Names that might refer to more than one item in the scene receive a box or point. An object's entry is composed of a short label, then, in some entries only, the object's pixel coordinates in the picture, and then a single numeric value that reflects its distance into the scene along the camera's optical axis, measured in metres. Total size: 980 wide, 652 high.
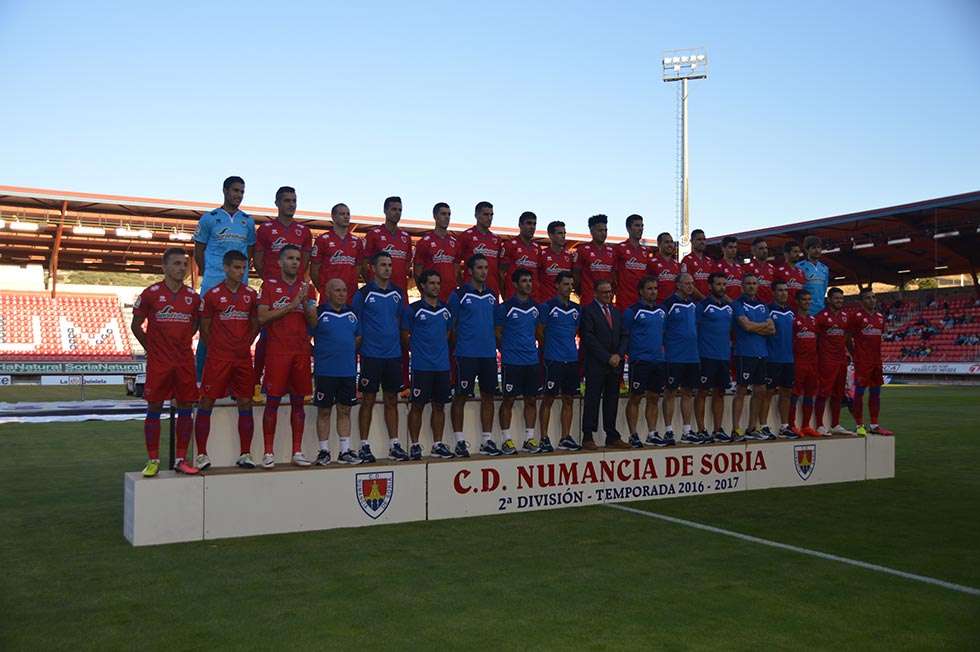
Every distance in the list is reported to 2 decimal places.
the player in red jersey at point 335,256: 9.02
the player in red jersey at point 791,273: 10.71
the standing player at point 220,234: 8.23
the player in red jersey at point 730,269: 10.56
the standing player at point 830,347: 10.54
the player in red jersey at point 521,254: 9.82
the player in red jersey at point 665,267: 10.32
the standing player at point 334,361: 7.55
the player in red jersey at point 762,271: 10.59
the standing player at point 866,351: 11.06
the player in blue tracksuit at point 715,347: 9.76
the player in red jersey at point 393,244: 9.16
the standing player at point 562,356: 8.91
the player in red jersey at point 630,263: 10.17
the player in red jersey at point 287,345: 7.36
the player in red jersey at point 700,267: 10.53
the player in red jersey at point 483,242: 9.56
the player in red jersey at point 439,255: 9.57
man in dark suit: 9.03
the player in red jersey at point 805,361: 10.35
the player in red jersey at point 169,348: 6.96
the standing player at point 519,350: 8.65
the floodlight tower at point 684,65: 45.75
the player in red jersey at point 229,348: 7.14
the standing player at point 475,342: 8.40
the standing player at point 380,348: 7.82
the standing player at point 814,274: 10.92
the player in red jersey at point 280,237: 8.52
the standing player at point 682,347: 9.55
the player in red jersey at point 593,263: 9.93
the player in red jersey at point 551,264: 9.84
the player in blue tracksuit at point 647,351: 9.37
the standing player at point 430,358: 8.08
